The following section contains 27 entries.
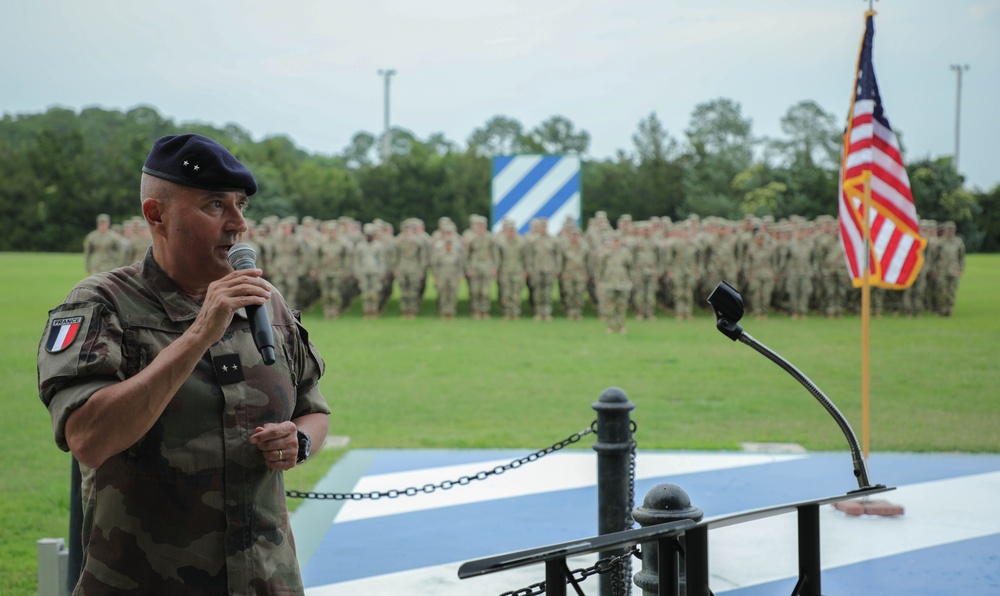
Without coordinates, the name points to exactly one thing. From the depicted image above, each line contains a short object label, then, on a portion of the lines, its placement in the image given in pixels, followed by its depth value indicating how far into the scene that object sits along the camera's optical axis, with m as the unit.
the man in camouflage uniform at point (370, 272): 21.08
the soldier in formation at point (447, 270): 21.23
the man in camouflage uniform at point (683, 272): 21.17
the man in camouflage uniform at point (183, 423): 2.13
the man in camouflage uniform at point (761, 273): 21.27
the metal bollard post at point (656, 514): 2.71
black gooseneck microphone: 2.61
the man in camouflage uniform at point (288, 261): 21.56
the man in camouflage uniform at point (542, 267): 21.11
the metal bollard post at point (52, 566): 4.04
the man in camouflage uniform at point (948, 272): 21.89
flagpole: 6.05
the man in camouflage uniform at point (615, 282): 17.75
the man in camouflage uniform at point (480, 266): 21.20
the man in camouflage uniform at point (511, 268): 21.41
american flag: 6.29
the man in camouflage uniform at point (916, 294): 22.00
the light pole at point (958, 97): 59.53
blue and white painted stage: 4.90
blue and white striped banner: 23.78
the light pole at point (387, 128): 50.53
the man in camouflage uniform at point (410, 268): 21.55
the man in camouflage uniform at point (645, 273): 20.89
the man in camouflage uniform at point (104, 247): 23.11
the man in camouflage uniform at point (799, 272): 21.34
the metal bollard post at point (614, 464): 4.23
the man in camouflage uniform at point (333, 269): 21.12
